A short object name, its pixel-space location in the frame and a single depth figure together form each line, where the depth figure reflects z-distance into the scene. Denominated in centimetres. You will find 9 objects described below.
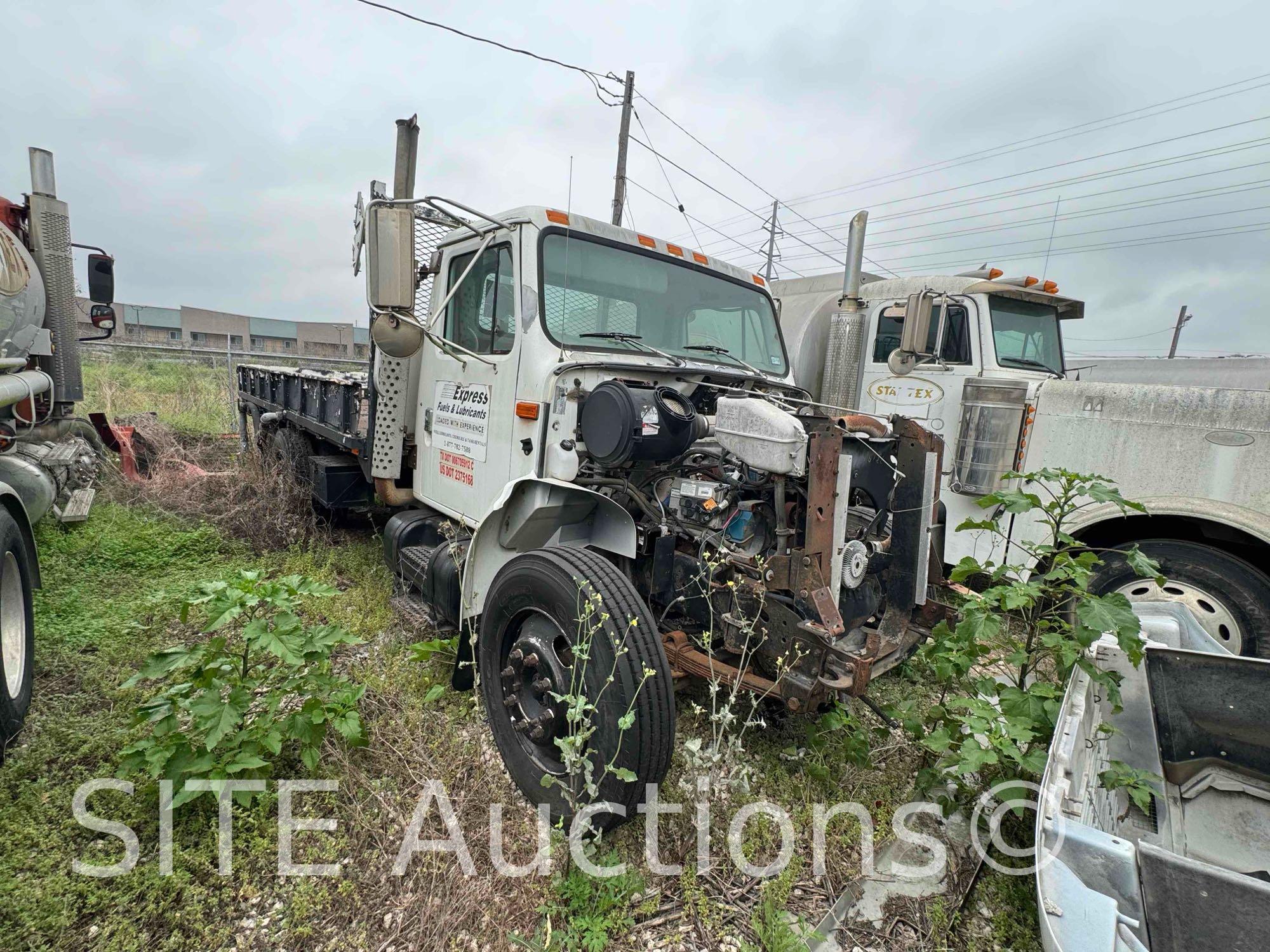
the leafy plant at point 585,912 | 184
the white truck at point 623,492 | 228
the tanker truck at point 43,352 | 408
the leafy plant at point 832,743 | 266
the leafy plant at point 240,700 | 221
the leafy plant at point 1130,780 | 199
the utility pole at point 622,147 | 1162
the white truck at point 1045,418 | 356
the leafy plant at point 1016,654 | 216
